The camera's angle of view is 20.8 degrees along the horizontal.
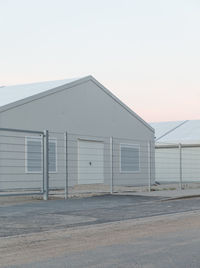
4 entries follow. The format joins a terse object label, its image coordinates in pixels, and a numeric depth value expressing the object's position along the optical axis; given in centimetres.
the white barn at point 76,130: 2053
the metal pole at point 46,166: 1493
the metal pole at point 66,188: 1544
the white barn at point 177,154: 3253
